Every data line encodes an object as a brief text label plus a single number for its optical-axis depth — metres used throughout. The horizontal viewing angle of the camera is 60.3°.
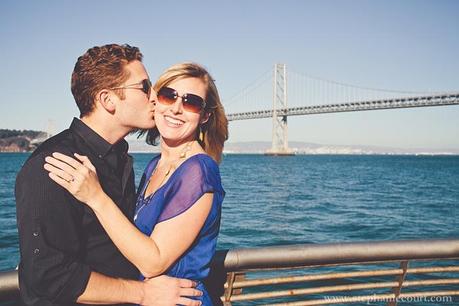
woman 1.21
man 1.14
